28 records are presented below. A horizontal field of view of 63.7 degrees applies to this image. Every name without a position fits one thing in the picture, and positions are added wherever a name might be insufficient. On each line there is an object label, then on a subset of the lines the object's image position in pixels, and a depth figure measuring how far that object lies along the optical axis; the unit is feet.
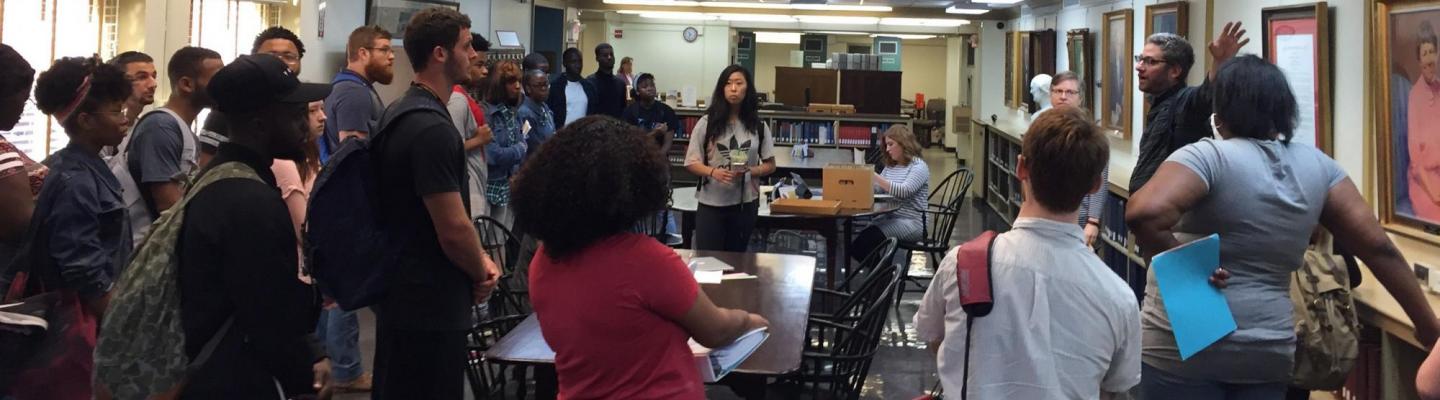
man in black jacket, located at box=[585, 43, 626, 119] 30.83
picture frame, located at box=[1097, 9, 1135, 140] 24.89
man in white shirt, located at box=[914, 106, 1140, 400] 6.34
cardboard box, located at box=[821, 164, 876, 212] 20.85
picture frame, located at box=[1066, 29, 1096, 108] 28.78
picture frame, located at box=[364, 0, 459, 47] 25.32
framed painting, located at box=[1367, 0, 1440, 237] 12.14
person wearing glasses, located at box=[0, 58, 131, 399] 9.19
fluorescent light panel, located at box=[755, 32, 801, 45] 73.46
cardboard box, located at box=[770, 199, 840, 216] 20.15
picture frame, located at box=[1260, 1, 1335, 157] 14.89
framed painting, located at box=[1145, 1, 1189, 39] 20.84
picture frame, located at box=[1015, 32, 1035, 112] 36.96
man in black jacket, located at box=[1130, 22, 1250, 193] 11.25
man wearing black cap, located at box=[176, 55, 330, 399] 6.86
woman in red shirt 6.20
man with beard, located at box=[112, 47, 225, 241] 11.54
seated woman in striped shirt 22.16
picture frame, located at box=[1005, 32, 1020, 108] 41.19
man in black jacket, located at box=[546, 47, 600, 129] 28.63
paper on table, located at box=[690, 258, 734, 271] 13.65
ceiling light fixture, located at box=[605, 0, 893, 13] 44.46
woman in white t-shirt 18.37
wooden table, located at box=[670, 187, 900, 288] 20.52
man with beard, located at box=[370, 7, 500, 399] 8.78
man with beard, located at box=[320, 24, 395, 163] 15.88
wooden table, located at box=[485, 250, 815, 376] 9.27
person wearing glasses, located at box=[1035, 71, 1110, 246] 16.73
